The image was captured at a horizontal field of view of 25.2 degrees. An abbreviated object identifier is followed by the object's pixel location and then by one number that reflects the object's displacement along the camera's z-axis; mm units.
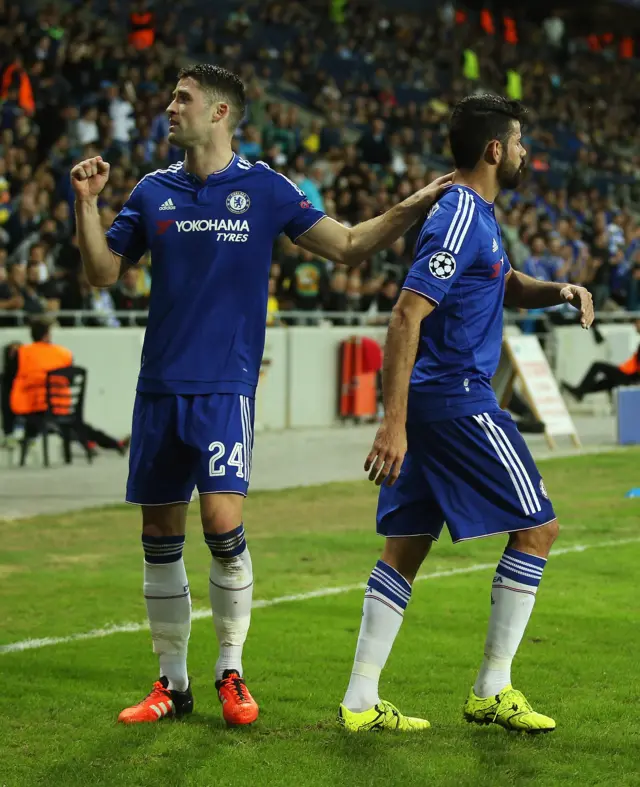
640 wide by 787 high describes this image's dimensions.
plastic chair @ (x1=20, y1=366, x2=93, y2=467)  14742
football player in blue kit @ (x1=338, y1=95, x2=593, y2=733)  5020
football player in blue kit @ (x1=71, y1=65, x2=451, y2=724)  5230
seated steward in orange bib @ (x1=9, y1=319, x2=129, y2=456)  14594
